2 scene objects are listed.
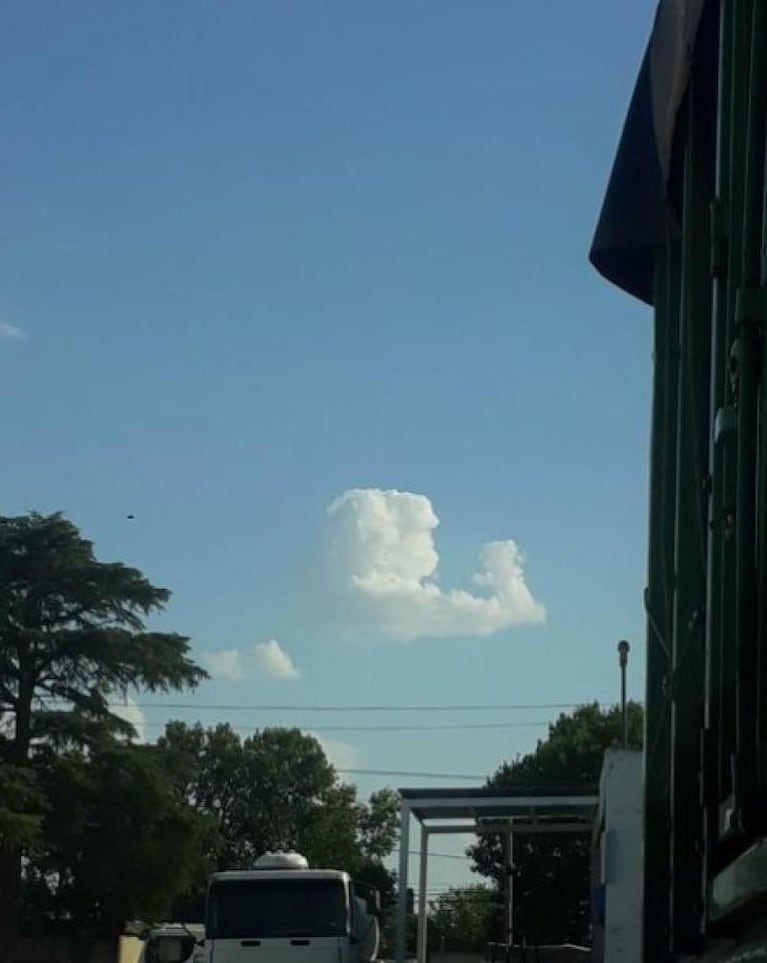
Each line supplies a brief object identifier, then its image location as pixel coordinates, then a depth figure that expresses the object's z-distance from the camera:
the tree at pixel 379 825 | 96.31
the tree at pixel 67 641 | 51.91
